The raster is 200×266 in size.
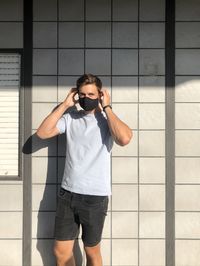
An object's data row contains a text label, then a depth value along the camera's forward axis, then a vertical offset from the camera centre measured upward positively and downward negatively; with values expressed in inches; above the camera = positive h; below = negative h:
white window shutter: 126.0 +14.7
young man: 106.8 -8.8
